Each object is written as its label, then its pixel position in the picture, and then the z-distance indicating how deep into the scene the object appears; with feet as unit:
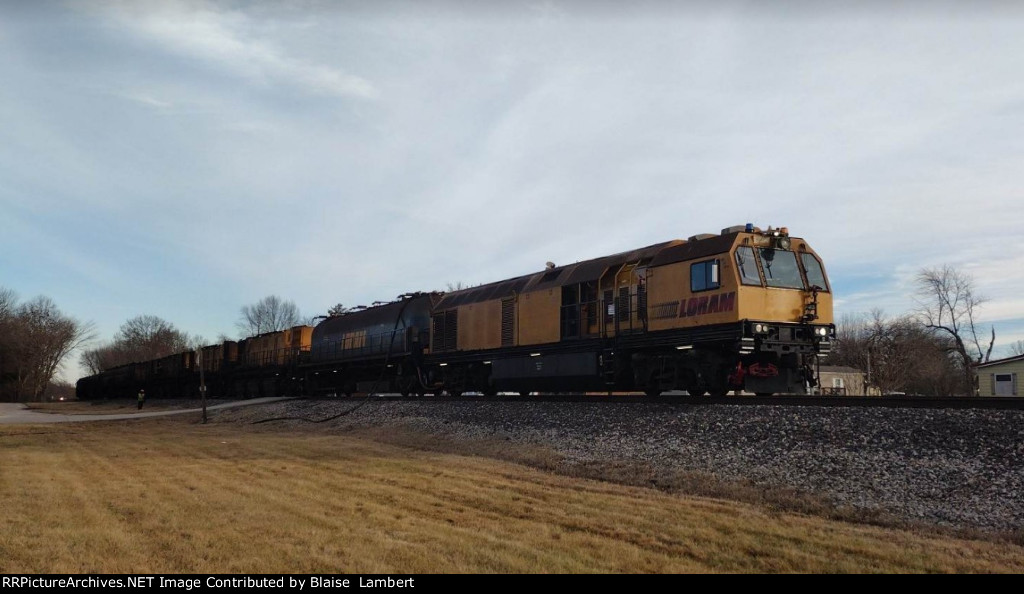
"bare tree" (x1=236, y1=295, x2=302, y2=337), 394.52
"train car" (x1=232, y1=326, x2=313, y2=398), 126.52
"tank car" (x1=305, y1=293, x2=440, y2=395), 91.30
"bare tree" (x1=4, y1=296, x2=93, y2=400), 279.28
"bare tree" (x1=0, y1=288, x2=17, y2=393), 275.59
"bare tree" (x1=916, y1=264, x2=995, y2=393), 197.71
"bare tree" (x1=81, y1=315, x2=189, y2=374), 430.61
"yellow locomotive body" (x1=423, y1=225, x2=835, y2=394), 49.93
